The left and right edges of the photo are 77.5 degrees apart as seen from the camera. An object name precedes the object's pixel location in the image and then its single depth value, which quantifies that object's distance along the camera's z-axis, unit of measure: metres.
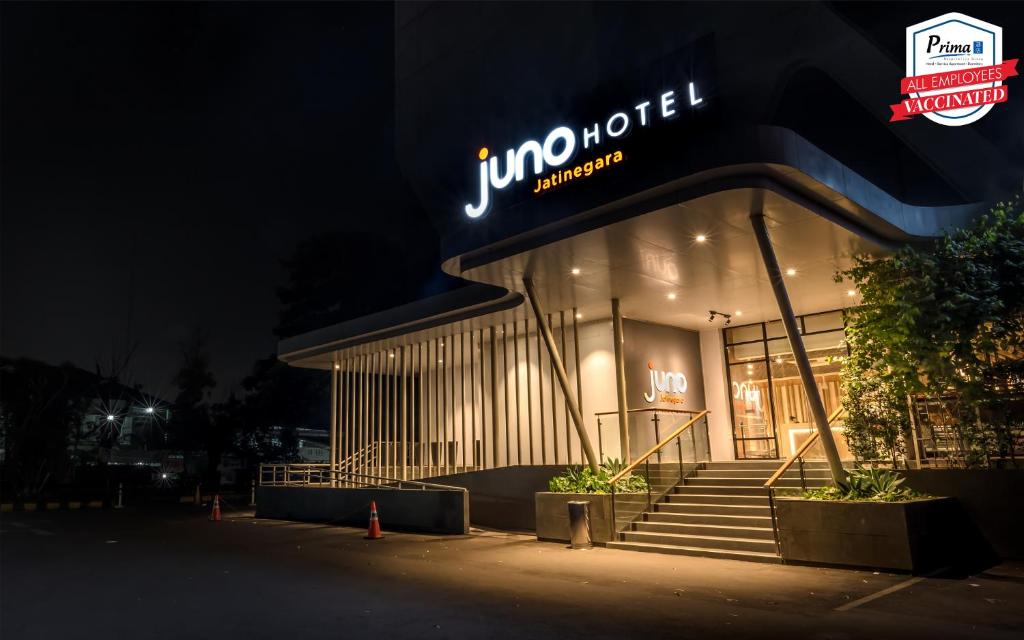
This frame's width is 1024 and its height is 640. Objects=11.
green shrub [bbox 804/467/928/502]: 9.02
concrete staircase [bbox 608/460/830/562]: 10.05
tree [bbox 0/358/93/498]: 30.06
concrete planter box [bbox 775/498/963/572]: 8.32
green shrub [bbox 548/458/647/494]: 12.20
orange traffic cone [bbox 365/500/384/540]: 13.65
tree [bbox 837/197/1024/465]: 9.55
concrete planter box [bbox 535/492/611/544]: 11.53
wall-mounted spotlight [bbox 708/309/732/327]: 16.17
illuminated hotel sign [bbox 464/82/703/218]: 10.32
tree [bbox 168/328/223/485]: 39.75
